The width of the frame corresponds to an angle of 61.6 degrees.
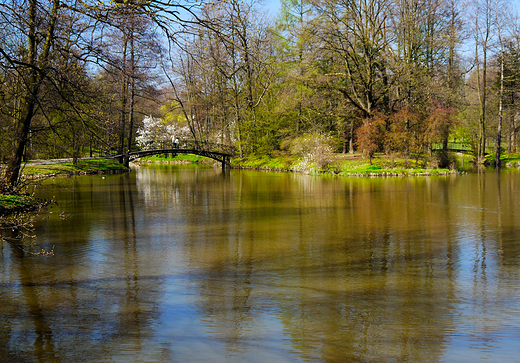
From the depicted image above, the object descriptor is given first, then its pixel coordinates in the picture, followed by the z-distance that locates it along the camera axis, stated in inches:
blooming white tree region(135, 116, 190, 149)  2298.2
